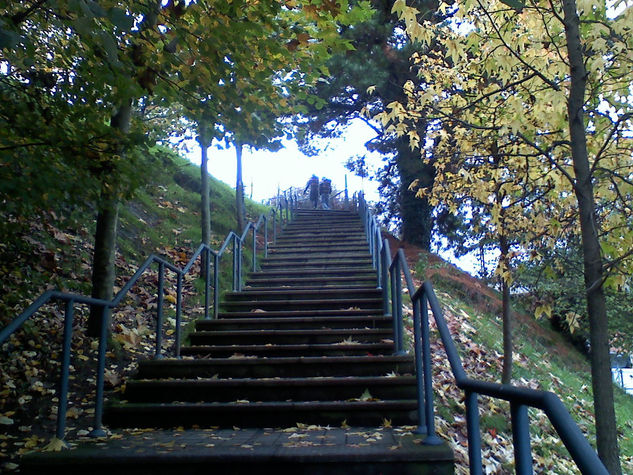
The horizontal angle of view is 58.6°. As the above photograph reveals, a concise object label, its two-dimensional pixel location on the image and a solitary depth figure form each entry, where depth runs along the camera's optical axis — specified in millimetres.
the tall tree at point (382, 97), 13133
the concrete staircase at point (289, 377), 4504
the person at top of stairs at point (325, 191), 21469
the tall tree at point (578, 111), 3818
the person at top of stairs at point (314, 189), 21906
